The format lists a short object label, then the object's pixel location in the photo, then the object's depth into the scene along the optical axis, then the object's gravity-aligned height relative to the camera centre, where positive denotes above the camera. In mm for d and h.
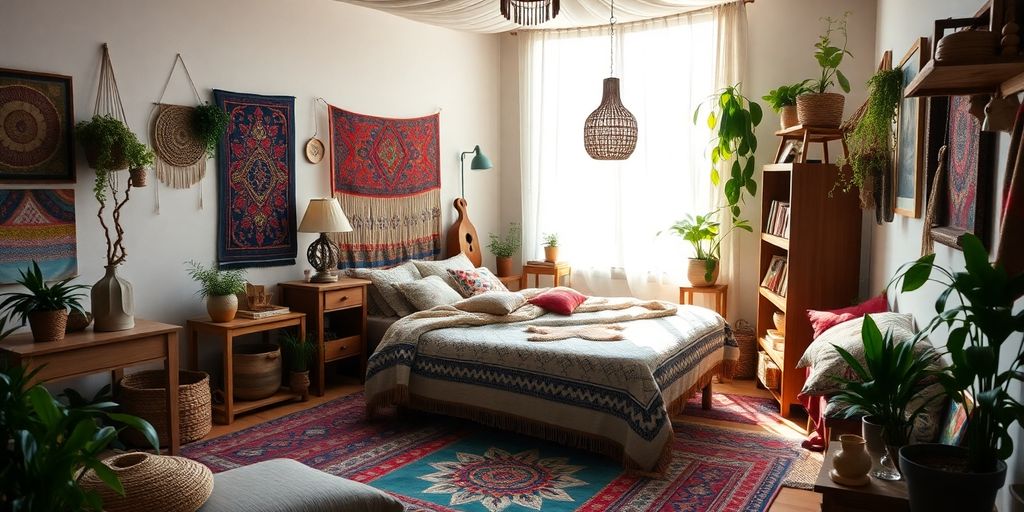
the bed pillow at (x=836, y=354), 3307 -676
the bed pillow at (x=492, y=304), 4656 -629
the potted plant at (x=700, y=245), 5574 -307
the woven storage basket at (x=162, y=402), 3820 -1033
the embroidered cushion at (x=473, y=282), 5422 -575
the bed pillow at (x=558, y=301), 4855 -637
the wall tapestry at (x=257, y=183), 4676 +126
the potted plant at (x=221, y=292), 4289 -516
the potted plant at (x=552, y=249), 6434 -386
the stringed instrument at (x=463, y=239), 6320 -298
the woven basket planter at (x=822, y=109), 4582 +586
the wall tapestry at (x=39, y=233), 3703 -158
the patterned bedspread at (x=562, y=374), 3533 -888
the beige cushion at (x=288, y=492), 2111 -845
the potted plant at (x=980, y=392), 1780 -451
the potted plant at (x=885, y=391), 2213 -556
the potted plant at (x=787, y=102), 4941 +680
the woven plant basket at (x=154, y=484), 1896 -738
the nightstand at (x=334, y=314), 4832 -756
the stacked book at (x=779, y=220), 4780 -99
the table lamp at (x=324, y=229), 4883 -169
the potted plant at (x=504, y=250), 6590 -407
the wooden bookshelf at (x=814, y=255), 4473 -300
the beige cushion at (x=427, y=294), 5027 -617
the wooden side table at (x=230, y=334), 4254 -759
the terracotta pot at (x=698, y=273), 5578 -511
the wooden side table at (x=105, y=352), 3266 -687
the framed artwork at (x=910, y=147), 3240 +268
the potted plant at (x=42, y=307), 3348 -473
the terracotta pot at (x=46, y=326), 3354 -556
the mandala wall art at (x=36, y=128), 3674 +366
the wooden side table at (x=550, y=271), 6355 -570
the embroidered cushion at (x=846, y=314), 3959 -584
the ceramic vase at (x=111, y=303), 3607 -485
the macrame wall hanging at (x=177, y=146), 4301 +326
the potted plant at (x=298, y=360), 4730 -997
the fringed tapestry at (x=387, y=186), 5430 +131
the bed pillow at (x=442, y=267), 5552 -484
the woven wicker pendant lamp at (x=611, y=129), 5109 +513
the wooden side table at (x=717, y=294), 5598 -680
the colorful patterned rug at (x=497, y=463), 3281 -1279
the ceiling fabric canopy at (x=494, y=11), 5340 +1451
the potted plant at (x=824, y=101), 4586 +633
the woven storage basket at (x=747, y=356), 5457 -1098
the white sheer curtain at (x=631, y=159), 5906 +424
